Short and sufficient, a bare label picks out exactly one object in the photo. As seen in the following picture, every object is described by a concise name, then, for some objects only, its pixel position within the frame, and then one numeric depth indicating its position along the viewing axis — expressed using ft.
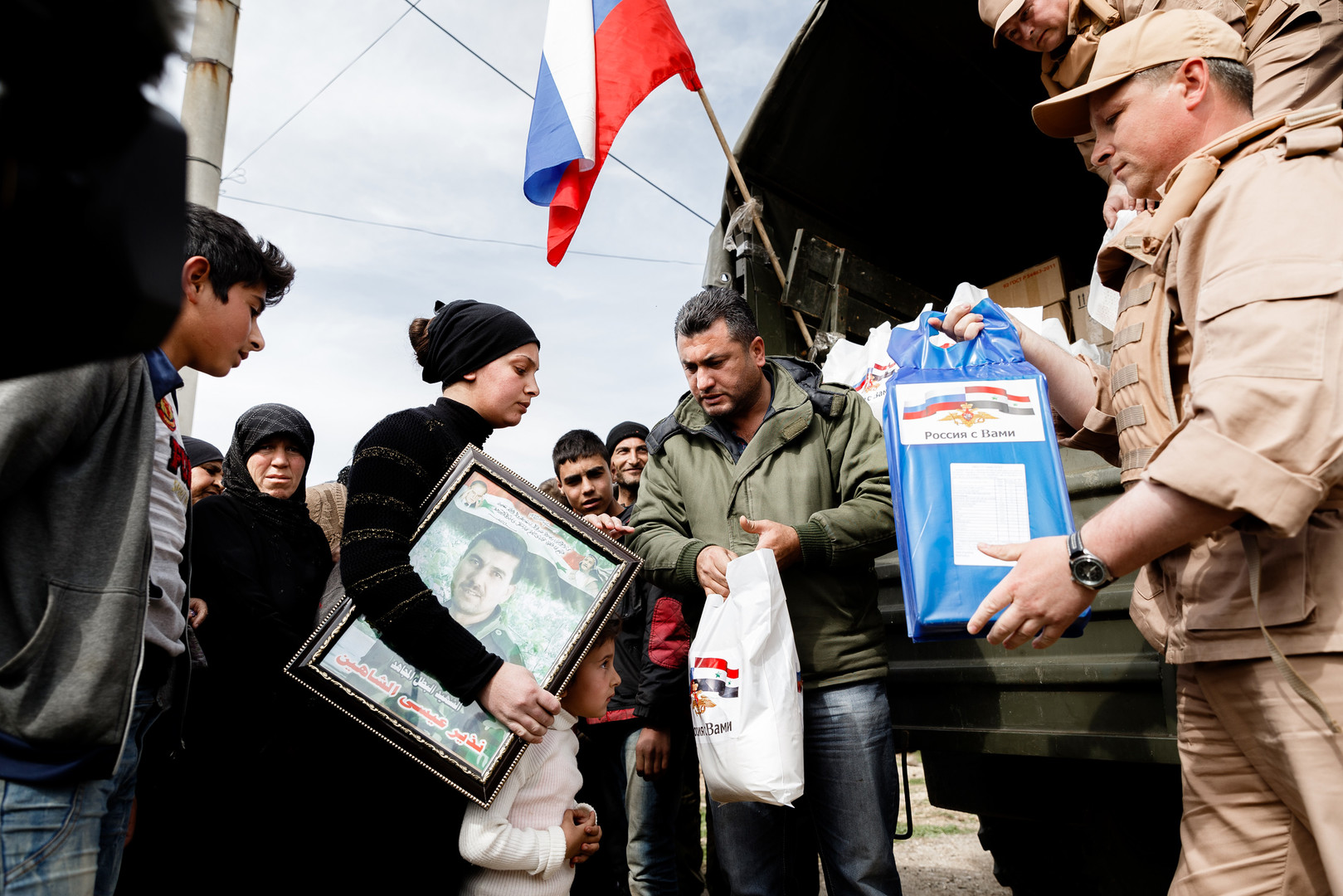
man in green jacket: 7.26
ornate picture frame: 6.09
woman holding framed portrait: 6.15
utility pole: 14.58
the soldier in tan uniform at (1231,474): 3.92
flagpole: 12.00
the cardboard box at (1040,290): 13.83
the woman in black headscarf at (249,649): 7.21
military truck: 7.65
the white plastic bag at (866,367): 10.70
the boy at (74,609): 4.23
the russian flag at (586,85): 13.26
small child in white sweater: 6.40
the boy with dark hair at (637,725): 9.16
